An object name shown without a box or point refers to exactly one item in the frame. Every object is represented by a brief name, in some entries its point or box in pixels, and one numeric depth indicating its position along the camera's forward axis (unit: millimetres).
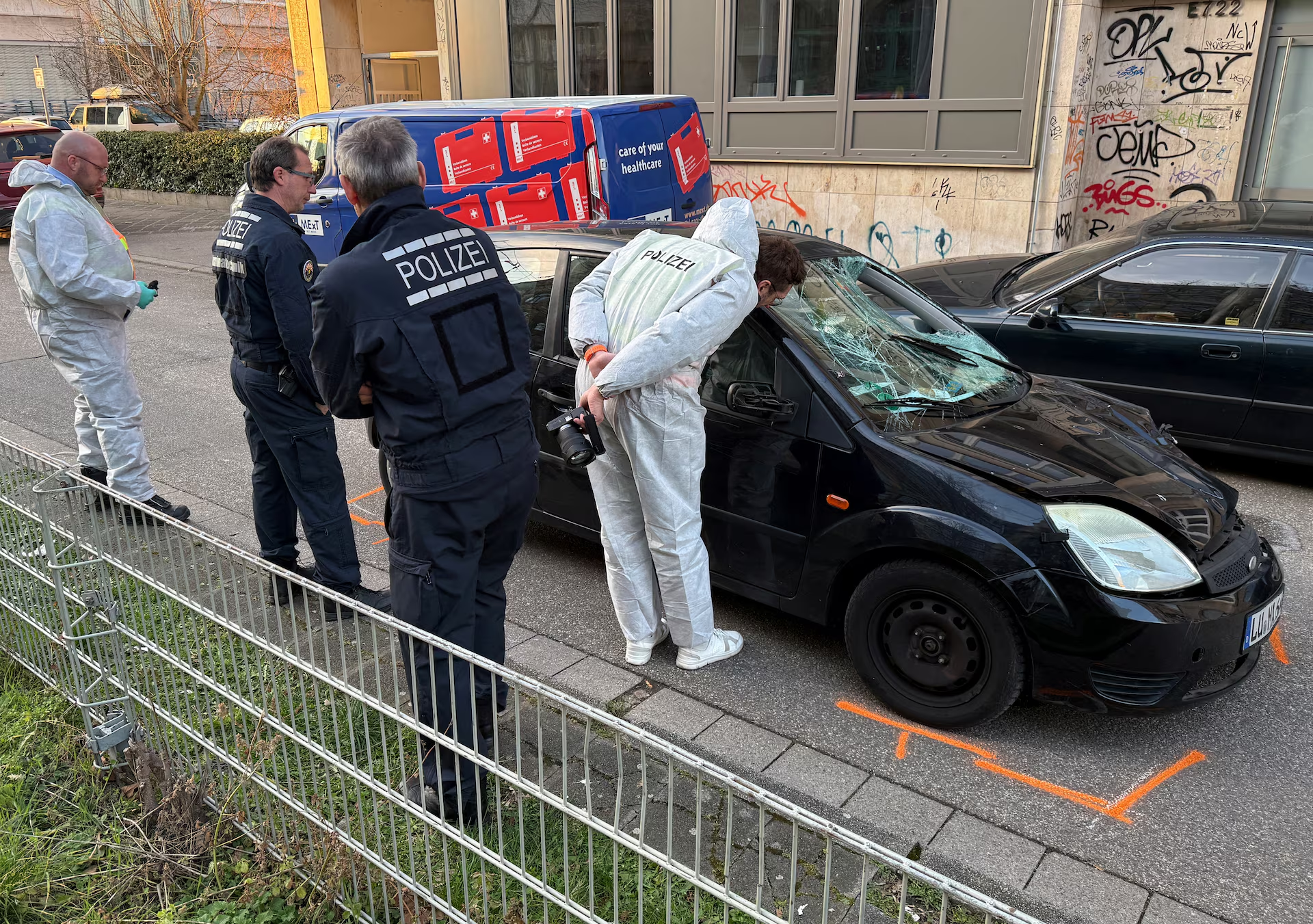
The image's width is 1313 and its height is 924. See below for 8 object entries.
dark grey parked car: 5621
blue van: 9086
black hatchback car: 3275
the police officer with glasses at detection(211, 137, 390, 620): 4062
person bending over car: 3498
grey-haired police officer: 2820
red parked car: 16578
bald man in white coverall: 4953
